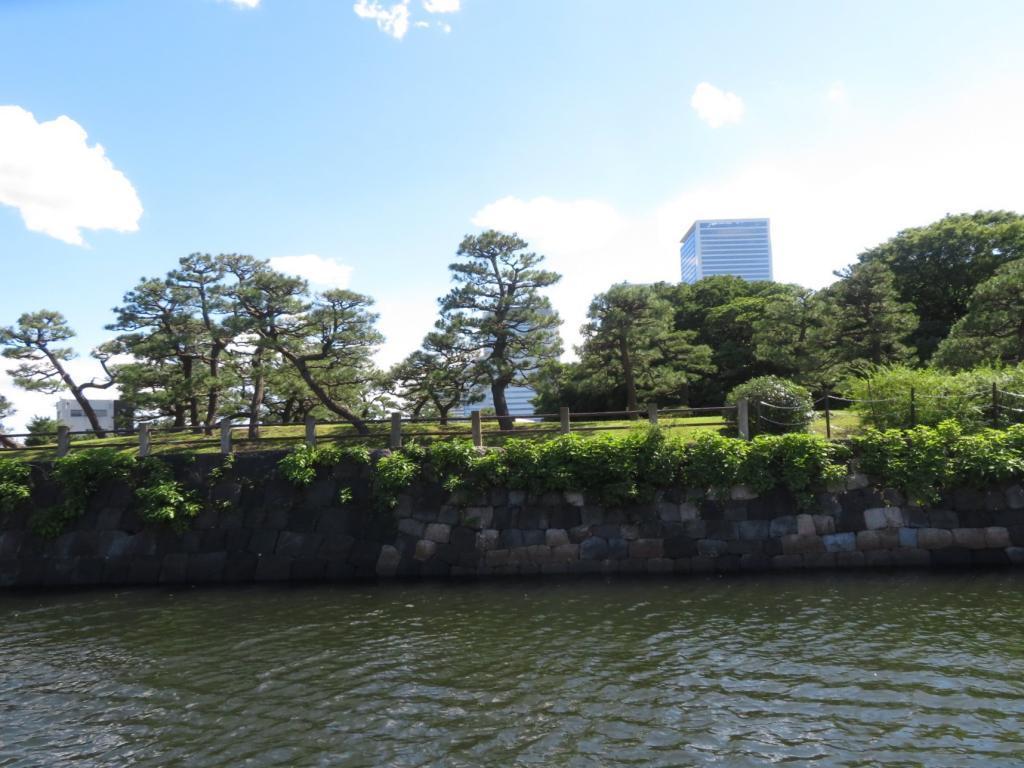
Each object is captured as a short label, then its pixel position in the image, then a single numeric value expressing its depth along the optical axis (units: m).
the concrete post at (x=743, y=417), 13.41
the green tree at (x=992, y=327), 17.58
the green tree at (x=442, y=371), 19.42
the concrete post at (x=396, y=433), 14.26
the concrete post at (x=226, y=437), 14.10
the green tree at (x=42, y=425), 30.96
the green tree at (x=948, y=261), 29.42
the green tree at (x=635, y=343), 21.73
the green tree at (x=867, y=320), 22.39
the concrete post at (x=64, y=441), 14.60
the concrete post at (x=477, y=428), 13.77
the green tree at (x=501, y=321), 19.62
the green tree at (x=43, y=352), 22.72
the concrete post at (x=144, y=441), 14.15
